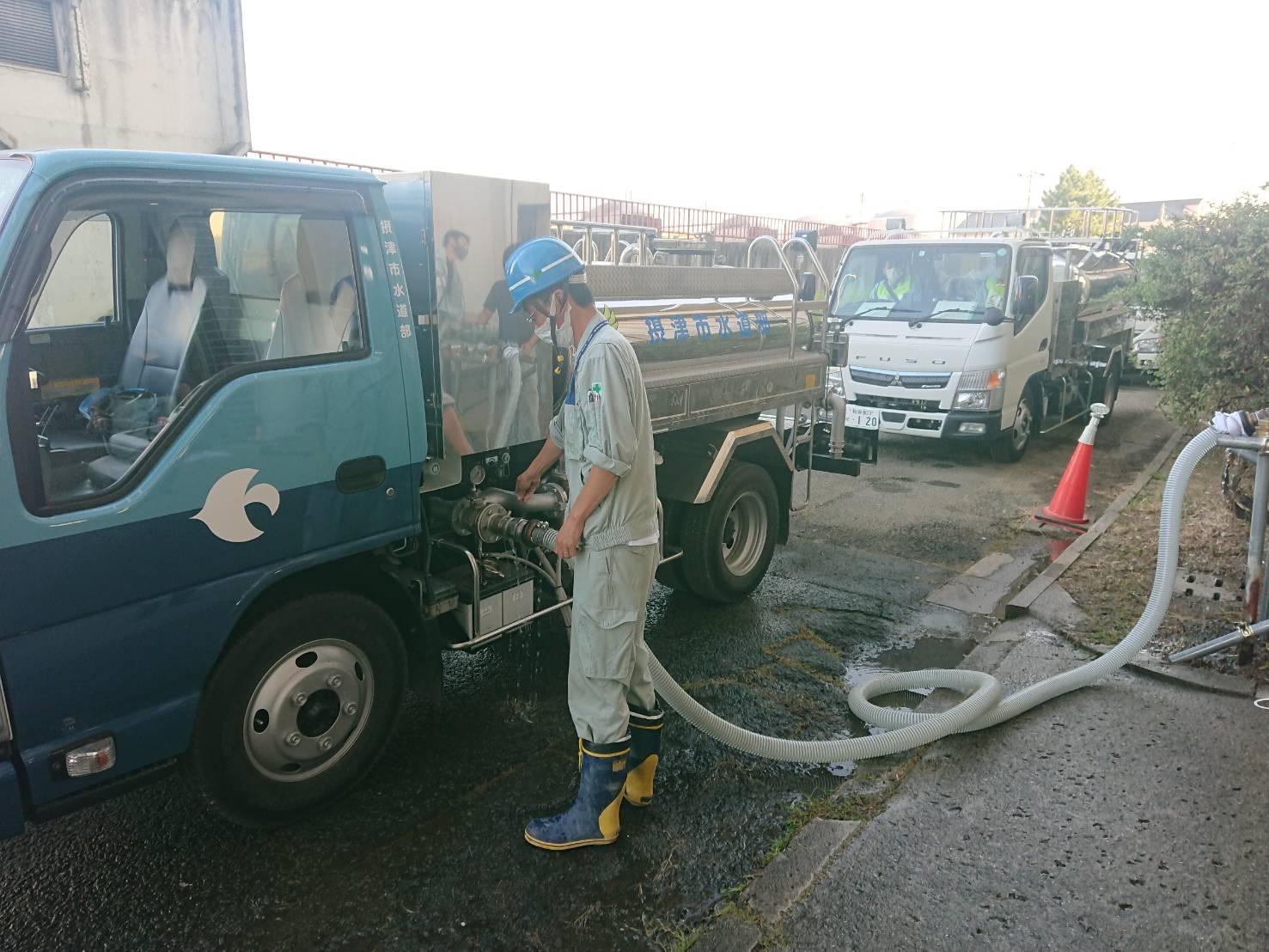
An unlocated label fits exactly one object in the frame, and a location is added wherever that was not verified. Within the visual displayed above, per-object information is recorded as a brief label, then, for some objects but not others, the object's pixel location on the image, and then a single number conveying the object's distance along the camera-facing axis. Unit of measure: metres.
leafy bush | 5.70
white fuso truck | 9.15
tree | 39.16
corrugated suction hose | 3.64
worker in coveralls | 2.97
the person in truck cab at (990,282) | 9.39
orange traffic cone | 7.30
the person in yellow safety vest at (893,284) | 9.91
